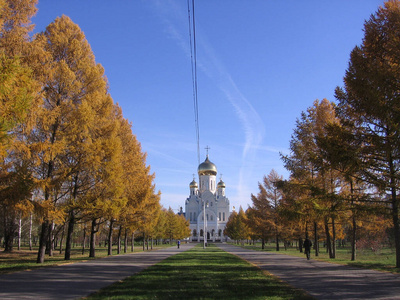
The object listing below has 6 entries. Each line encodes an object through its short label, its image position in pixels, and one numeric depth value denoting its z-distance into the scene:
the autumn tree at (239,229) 57.28
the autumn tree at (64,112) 14.88
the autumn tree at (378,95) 11.83
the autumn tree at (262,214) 36.69
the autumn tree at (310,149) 22.02
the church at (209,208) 98.31
